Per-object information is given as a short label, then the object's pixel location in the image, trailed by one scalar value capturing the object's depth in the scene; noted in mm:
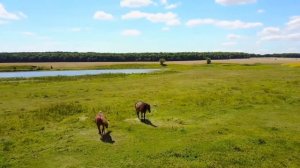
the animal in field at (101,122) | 25031
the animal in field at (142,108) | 29391
